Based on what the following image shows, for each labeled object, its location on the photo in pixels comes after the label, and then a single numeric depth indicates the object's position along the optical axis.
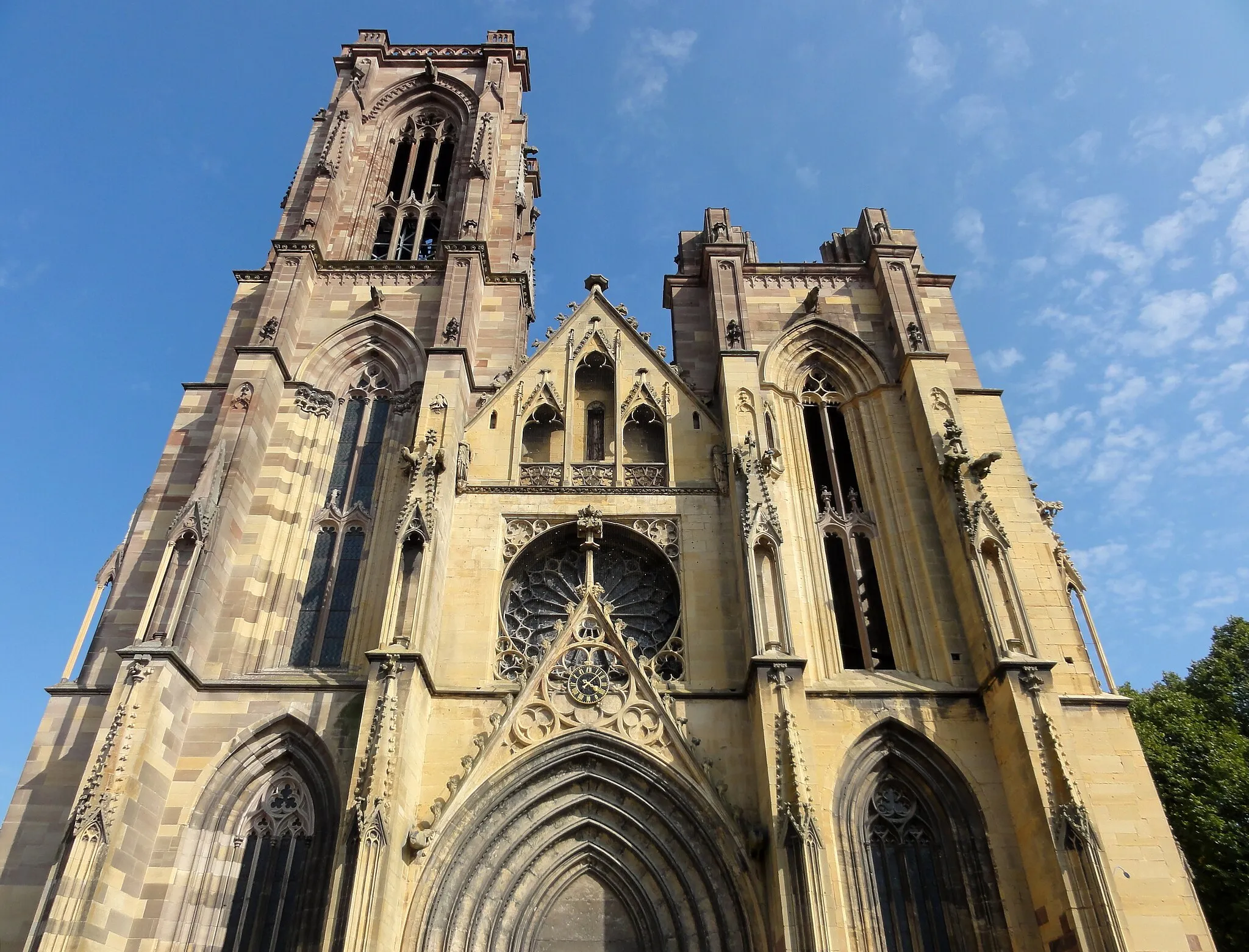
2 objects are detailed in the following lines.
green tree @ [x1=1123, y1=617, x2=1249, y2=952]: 16.89
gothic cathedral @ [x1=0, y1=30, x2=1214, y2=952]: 11.46
